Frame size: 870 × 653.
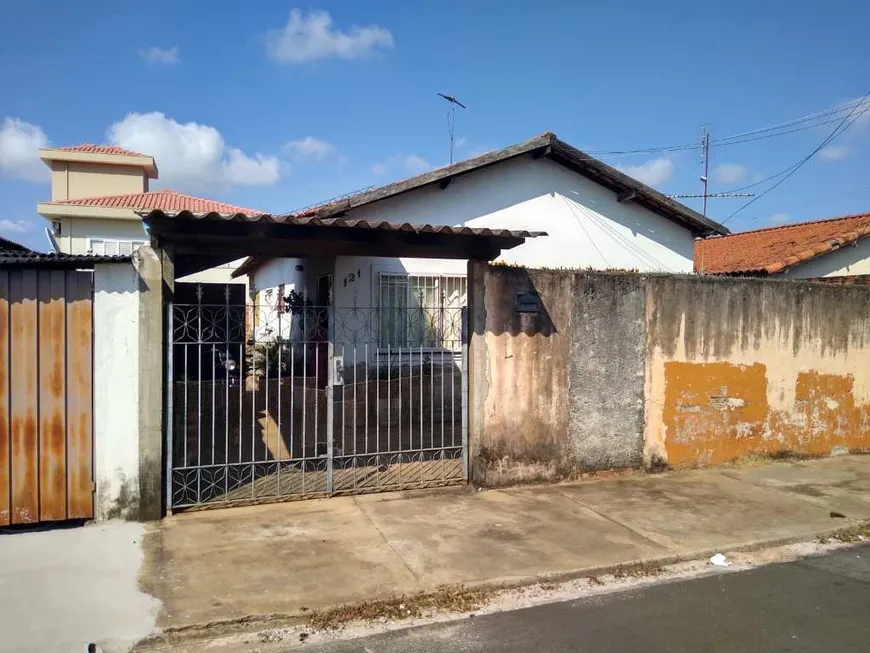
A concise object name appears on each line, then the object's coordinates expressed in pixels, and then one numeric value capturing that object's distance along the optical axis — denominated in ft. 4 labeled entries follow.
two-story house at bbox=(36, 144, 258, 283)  67.56
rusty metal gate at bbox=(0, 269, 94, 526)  18.35
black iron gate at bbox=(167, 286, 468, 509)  21.26
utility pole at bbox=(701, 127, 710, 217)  82.12
